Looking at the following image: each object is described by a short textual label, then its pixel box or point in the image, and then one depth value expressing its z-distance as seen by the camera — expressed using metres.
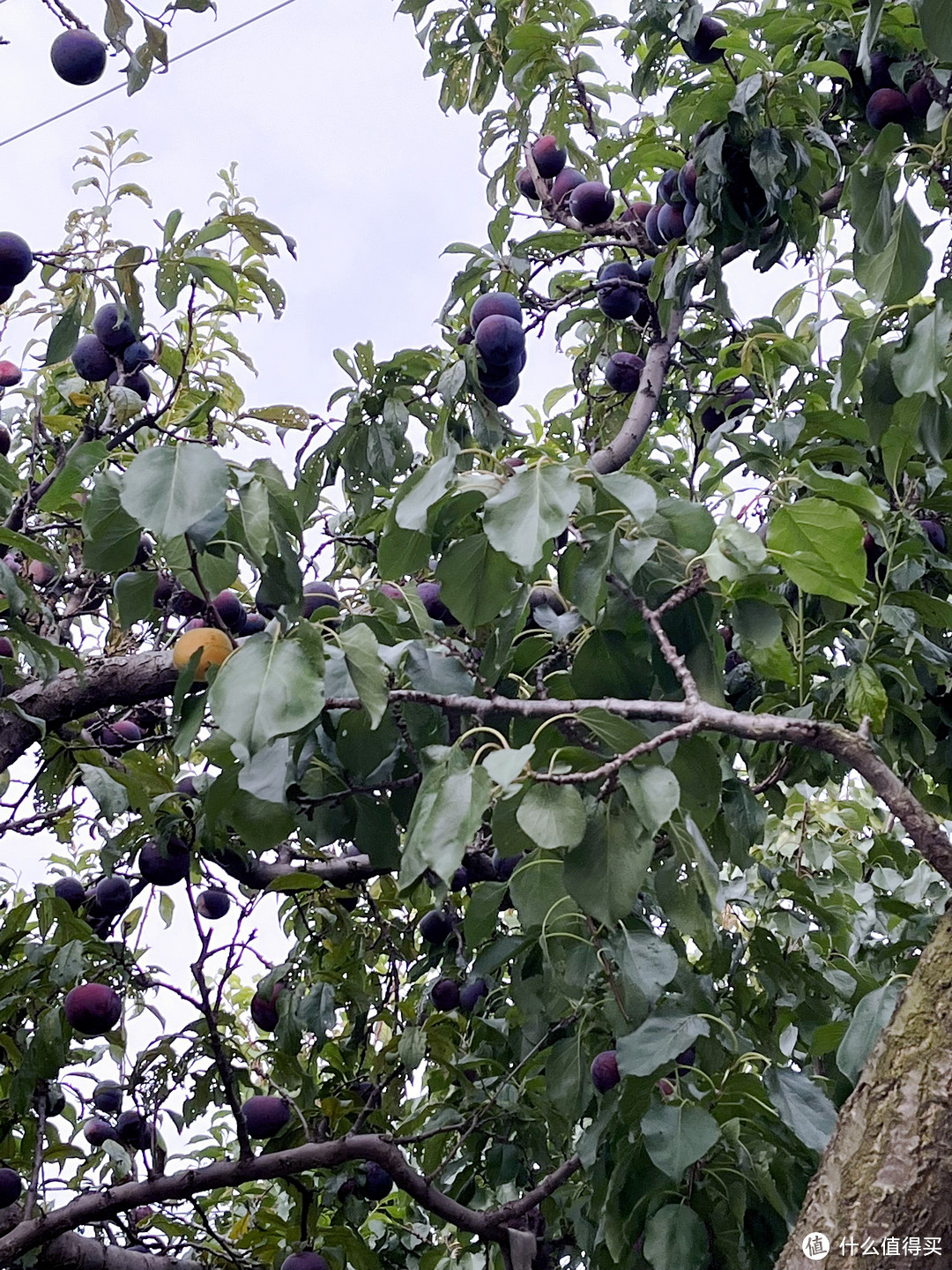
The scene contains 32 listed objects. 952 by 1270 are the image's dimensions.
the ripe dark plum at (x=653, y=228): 2.15
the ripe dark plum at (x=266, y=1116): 2.05
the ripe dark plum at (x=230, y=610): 1.85
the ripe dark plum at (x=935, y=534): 1.75
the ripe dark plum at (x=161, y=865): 1.88
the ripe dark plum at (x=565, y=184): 2.36
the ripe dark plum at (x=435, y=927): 2.15
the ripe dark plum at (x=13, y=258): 1.76
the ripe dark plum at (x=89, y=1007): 1.93
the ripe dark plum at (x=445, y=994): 2.27
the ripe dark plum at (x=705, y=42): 2.00
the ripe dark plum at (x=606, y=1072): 1.57
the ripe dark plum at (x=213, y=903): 2.48
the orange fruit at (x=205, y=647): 1.33
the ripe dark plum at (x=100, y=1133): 2.27
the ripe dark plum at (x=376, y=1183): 2.16
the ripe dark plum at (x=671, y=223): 2.04
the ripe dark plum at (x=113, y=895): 2.13
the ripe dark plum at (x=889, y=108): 1.79
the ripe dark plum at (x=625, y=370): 2.19
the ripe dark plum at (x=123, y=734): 2.23
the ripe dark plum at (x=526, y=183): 2.49
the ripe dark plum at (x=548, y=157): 2.36
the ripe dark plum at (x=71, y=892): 2.28
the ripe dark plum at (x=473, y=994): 2.18
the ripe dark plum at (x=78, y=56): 1.87
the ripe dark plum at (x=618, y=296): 2.18
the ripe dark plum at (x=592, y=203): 2.20
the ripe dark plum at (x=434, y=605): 1.73
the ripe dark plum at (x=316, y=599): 1.56
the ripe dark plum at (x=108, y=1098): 2.33
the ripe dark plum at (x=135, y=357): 1.96
